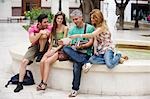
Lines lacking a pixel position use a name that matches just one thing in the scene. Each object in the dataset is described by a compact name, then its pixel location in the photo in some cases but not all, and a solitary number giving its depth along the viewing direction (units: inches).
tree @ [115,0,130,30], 1092.5
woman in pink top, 285.0
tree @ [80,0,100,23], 459.8
